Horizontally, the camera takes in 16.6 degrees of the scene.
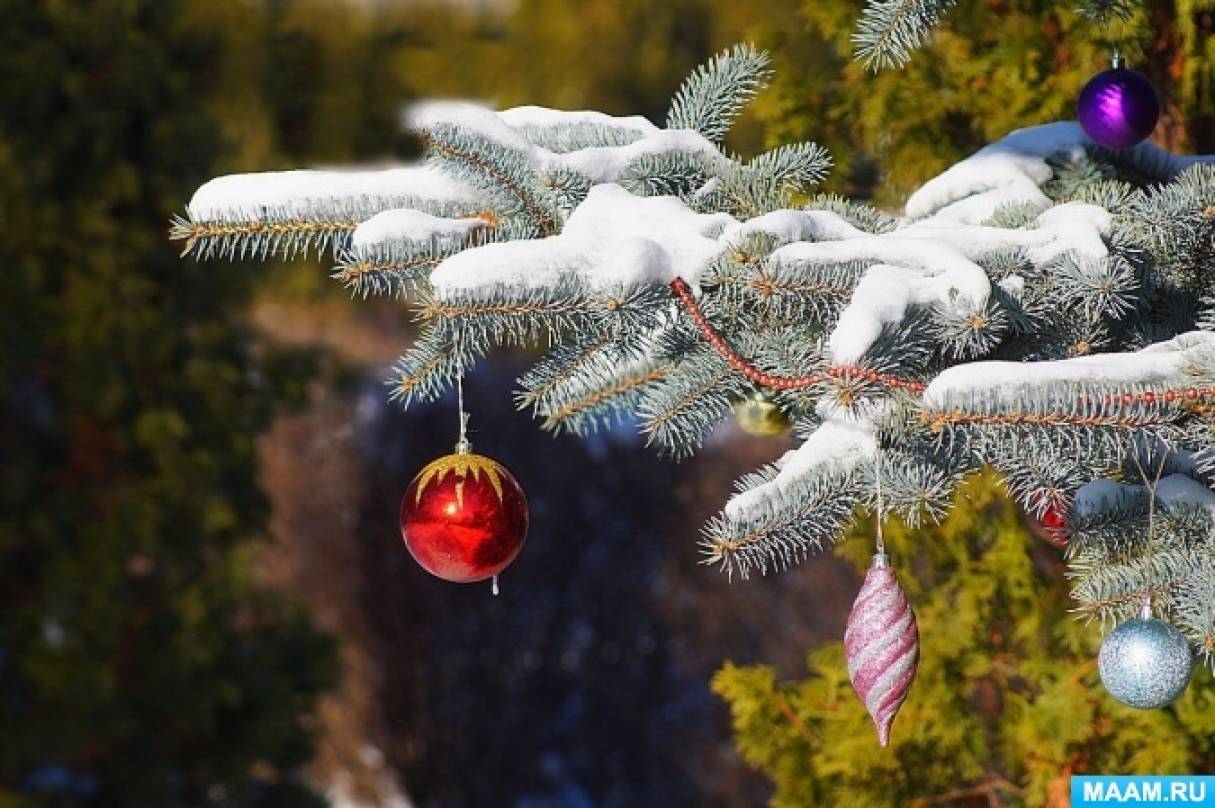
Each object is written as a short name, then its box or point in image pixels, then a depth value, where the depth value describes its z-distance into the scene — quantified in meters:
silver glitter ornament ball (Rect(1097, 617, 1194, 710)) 2.50
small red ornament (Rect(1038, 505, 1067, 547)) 2.64
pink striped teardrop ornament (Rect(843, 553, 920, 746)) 2.50
